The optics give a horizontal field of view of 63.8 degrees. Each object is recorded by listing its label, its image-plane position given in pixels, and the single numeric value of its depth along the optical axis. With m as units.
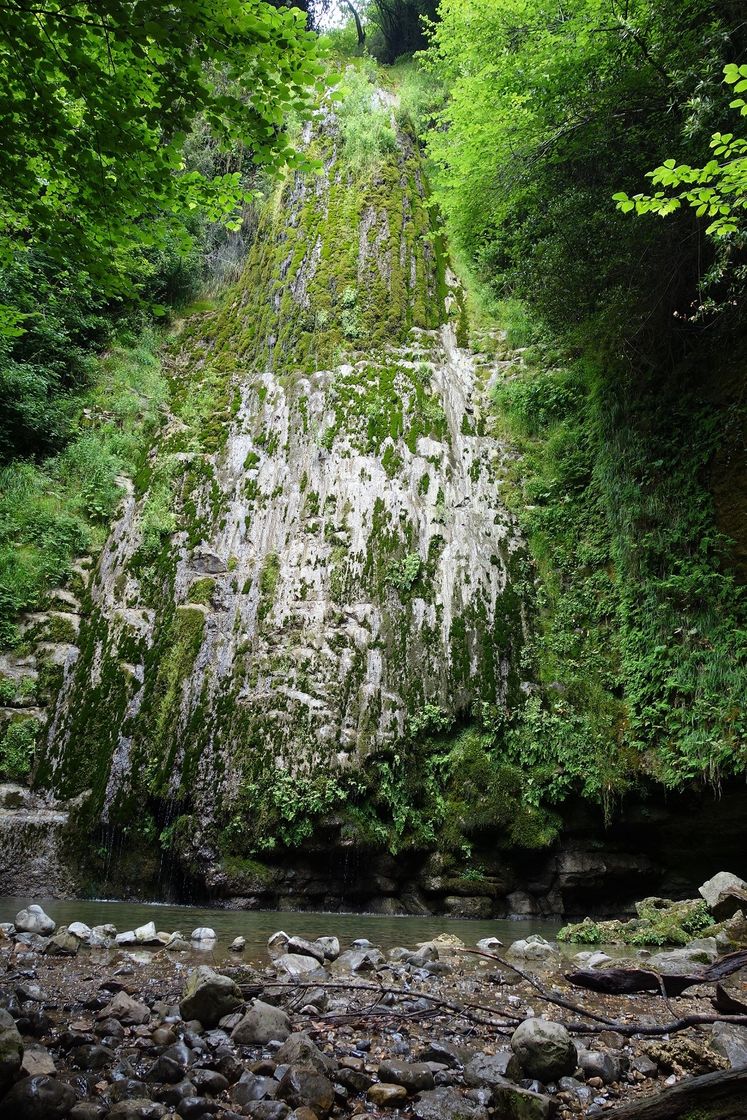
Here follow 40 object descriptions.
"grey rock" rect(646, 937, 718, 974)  4.28
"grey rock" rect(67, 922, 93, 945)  4.80
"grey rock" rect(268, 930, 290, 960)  4.68
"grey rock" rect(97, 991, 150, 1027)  2.79
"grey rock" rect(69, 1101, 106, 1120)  1.80
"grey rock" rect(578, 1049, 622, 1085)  2.33
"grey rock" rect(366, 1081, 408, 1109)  2.15
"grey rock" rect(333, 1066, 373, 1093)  2.23
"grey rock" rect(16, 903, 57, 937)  5.03
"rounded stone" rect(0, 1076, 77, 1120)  1.78
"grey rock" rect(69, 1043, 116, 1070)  2.24
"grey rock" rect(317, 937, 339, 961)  4.57
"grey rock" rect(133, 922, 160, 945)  4.83
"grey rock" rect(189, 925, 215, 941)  5.13
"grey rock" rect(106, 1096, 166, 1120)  1.82
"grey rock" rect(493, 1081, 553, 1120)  1.97
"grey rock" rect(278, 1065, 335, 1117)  2.07
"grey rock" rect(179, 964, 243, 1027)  2.83
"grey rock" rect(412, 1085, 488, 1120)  2.03
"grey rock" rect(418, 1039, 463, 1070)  2.46
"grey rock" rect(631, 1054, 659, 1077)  2.41
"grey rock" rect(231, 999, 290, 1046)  2.61
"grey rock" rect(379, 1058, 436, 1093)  2.24
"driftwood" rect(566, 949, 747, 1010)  3.44
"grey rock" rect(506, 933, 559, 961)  4.84
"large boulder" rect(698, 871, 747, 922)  5.89
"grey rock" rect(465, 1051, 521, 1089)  2.27
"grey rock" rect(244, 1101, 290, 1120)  1.96
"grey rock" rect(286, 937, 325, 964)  4.47
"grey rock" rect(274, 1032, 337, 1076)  2.25
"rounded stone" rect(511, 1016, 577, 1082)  2.30
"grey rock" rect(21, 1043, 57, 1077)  2.00
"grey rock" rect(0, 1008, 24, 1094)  1.87
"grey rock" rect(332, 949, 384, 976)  4.20
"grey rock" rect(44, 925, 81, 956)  4.37
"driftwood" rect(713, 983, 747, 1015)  2.60
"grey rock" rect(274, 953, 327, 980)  3.85
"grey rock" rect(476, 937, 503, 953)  5.21
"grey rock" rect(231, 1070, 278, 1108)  2.11
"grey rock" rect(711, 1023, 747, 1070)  2.41
